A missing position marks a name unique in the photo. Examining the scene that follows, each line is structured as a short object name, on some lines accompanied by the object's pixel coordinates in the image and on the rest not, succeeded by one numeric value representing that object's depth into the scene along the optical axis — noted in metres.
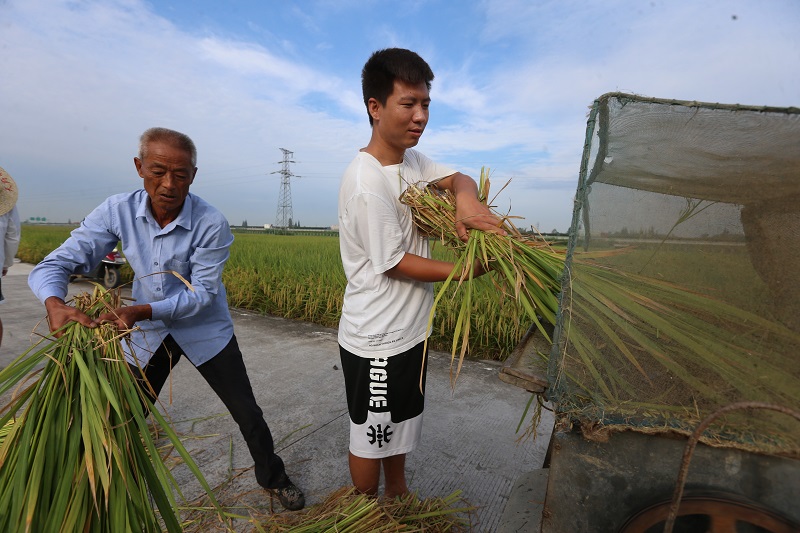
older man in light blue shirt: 1.62
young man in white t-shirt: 1.33
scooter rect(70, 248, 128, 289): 7.36
